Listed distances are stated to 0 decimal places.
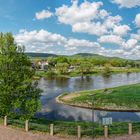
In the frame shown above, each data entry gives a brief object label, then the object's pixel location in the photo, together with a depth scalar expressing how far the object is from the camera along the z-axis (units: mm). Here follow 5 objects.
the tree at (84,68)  85174
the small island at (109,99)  31832
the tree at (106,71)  92625
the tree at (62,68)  84193
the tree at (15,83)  19075
